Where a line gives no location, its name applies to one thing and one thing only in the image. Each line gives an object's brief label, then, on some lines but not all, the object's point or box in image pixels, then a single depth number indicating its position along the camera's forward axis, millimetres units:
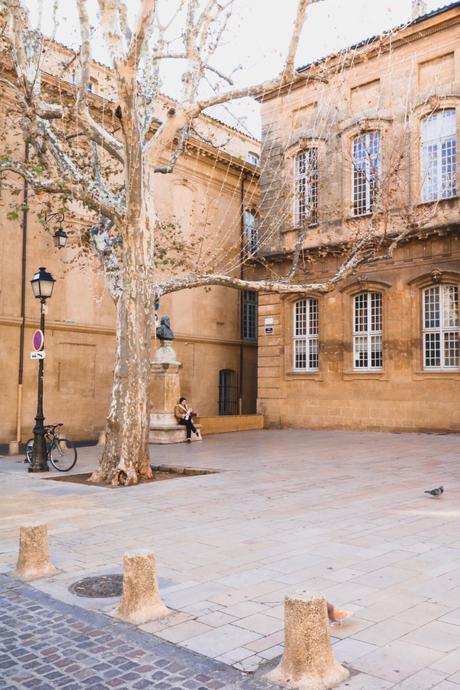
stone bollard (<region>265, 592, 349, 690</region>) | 3867
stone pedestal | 19820
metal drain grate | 5639
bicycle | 14078
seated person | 20250
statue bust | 21125
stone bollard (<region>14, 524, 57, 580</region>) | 6211
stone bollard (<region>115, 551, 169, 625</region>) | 5008
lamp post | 13906
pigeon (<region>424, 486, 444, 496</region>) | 9859
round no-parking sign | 14148
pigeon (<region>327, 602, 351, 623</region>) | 4723
